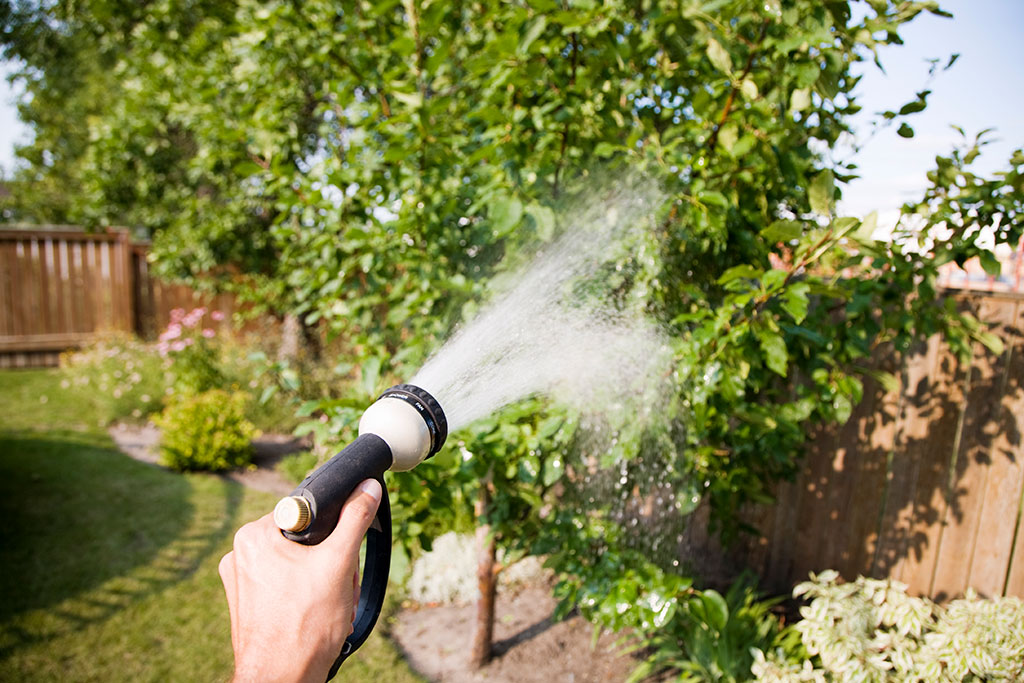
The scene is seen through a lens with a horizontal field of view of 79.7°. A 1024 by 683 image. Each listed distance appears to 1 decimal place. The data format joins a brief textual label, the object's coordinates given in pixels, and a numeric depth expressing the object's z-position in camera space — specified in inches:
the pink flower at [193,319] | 267.3
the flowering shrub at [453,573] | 135.0
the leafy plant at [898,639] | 70.9
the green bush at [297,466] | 192.2
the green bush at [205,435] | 200.1
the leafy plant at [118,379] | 259.8
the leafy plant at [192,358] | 249.5
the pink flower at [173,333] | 255.4
